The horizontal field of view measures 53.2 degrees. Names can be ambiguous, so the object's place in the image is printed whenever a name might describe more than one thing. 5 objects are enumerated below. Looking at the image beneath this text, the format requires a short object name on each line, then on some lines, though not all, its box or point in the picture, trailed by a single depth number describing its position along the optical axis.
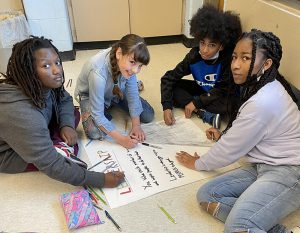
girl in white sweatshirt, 0.97
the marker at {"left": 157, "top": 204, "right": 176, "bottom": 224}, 1.05
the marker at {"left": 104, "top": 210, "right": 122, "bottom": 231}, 1.02
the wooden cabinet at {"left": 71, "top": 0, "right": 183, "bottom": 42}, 2.37
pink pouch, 1.01
